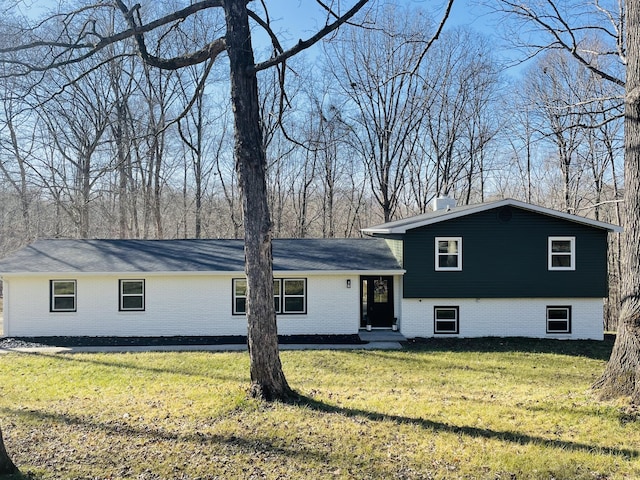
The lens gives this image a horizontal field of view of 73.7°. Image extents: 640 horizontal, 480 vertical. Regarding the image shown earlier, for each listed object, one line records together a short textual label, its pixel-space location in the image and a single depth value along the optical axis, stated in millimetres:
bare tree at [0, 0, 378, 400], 6734
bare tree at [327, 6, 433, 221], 26109
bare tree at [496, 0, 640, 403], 6176
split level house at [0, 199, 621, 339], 14508
